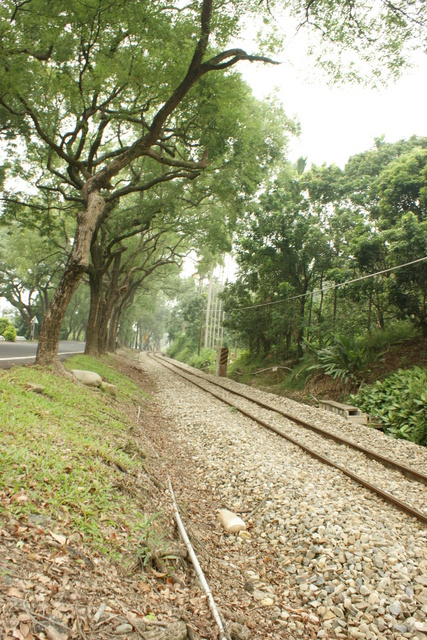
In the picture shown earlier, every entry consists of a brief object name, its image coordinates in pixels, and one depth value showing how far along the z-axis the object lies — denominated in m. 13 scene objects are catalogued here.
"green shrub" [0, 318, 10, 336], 32.55
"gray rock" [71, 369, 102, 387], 9.99
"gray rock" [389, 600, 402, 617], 3.31
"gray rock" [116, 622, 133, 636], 2.30
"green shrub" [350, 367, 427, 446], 9.04
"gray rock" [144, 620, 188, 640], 2.40
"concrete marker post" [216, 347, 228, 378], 23.84
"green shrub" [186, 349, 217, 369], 31.41
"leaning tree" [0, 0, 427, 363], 8.00
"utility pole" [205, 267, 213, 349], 35.37
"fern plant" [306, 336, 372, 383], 12.84
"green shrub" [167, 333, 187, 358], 49.67
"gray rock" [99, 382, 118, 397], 10.38
